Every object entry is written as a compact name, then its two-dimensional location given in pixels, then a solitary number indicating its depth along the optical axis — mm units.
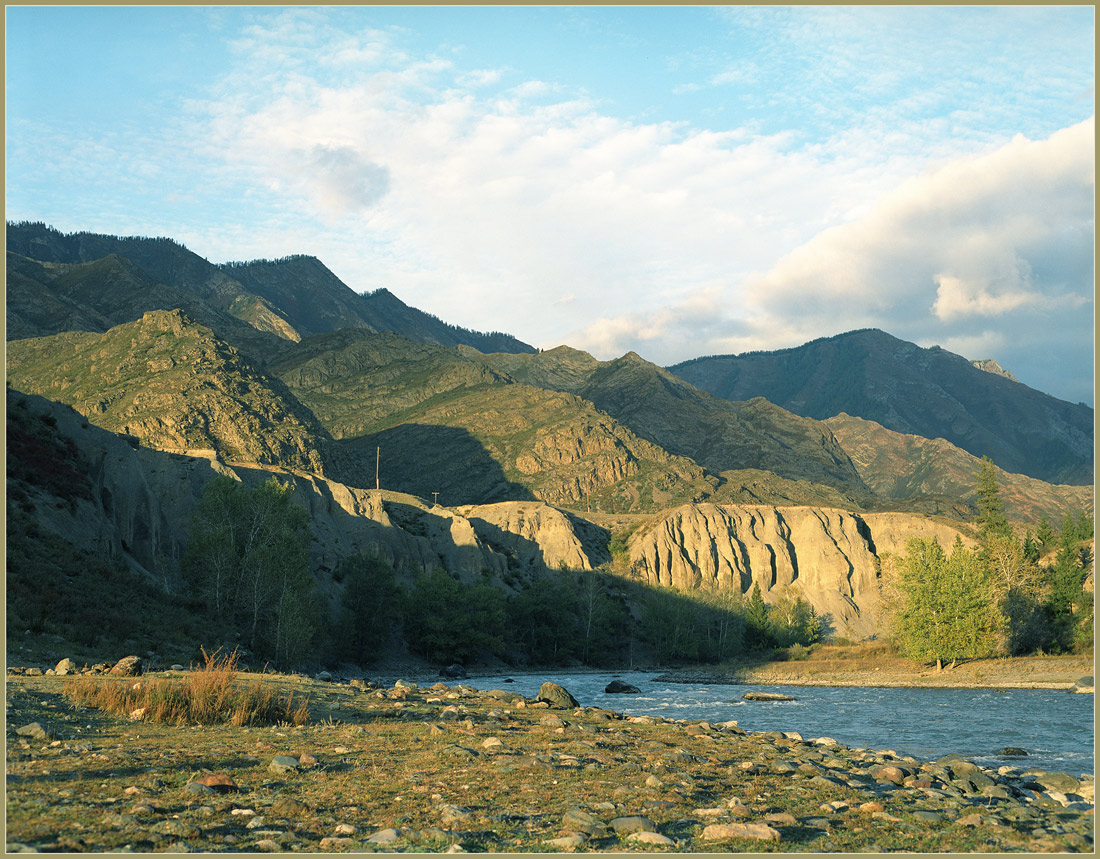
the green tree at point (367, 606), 77125
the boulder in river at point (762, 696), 60419
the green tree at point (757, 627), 107688
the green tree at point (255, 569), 49712
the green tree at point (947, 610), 73438
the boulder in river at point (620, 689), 63031
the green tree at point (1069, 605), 80000
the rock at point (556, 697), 32875
